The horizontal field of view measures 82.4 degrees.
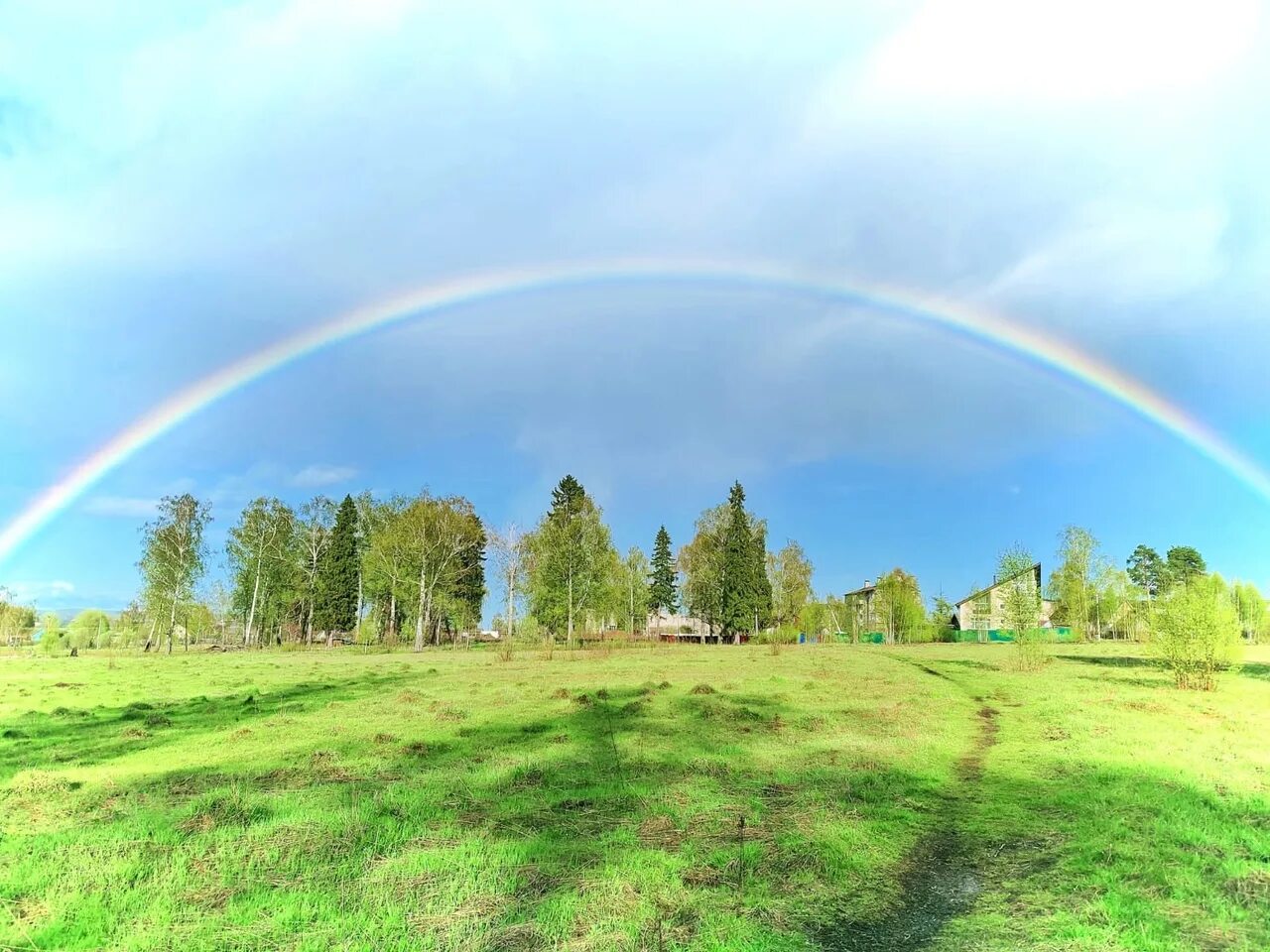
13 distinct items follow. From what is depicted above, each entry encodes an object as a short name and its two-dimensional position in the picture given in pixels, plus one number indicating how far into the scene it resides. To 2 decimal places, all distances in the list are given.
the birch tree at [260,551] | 71.12
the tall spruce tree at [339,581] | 74.12
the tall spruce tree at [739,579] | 81.62
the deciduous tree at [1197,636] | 23.88
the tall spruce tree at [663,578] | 103.50
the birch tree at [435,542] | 63.41
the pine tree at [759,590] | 82.50
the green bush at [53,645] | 57.49
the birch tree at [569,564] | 64.50
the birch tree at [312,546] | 73.62
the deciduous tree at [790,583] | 90.50
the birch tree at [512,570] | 65.81
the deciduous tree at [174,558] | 61.84
